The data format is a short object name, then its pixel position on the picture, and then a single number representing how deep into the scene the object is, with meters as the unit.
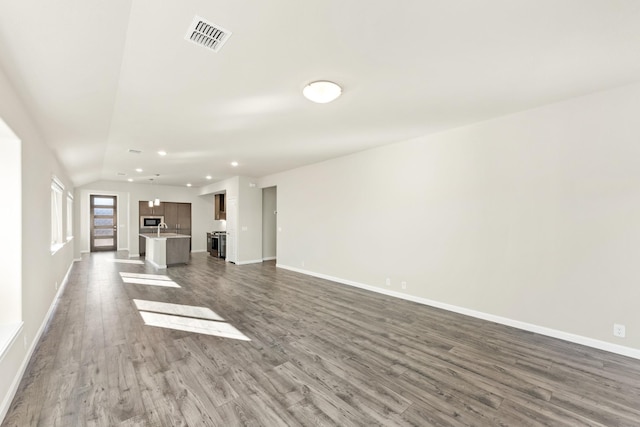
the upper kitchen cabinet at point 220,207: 10.02
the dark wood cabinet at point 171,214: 10.90
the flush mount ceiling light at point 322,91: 2.64
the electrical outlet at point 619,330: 2.89
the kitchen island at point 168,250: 7.62
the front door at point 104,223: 10.96
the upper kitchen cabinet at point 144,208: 10.34
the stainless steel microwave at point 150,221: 10.46
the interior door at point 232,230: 8.31
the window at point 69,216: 7.29
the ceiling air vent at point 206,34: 1.85
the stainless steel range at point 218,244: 9.43
